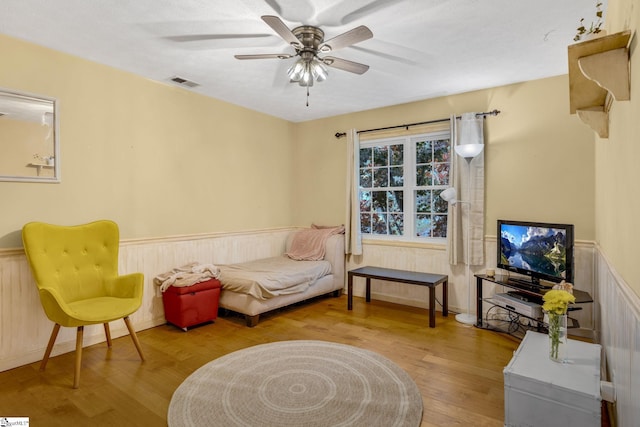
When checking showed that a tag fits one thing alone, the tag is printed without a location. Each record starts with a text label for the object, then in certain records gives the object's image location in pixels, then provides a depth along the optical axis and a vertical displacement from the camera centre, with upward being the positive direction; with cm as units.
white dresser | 151 -83
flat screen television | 303 -38
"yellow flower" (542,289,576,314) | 179 -48
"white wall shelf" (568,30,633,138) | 120 +53
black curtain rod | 379 +109
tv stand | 295 -74
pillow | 473 -46
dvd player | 299 -86
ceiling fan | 236 +116
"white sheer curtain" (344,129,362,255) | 476 +15
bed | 364 -75
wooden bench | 360 -76
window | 429 +33
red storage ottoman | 346 -95
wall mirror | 271 +61
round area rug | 203 -122
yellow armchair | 249 -55
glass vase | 180 -67
